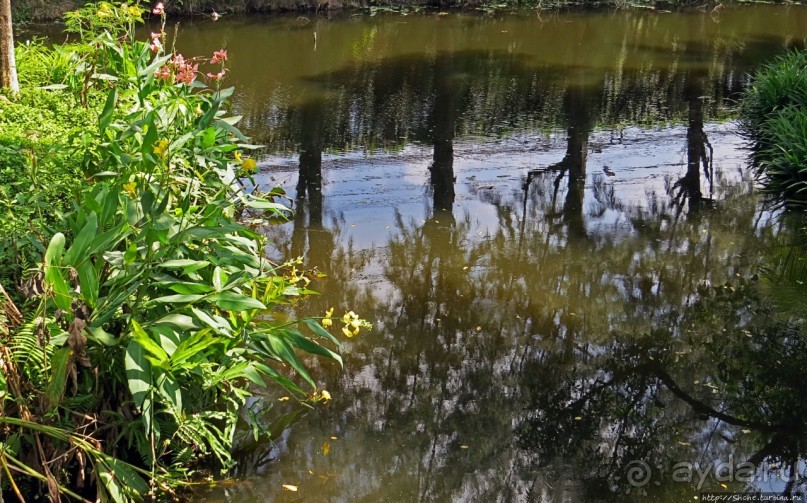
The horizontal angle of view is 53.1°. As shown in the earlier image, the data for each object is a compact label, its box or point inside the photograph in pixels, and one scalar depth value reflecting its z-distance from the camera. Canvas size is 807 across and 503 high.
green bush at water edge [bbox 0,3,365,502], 3.32
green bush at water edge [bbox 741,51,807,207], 7.79
